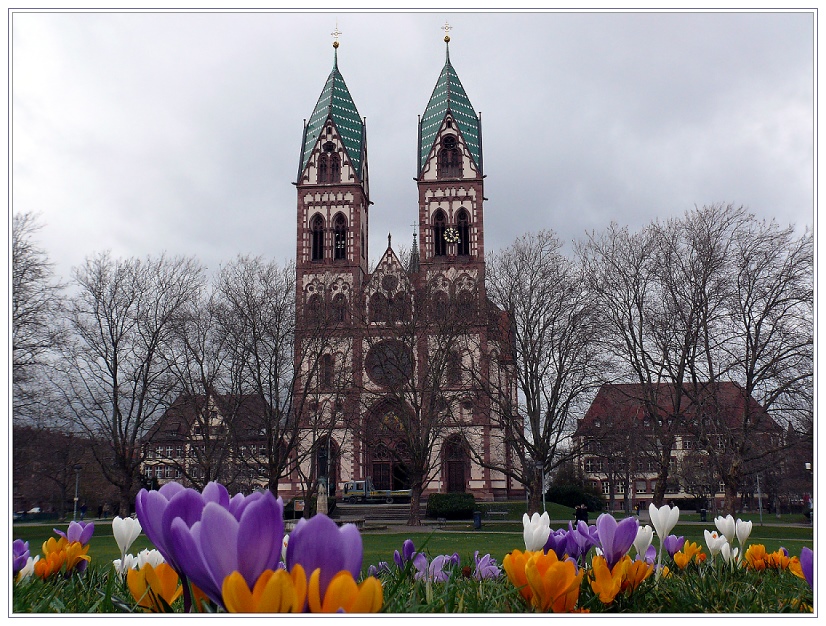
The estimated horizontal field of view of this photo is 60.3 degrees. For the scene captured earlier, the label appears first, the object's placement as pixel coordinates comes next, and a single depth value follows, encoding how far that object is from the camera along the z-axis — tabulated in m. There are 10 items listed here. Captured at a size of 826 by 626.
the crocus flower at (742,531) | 3.38
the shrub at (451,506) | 33.66
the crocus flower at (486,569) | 2.99
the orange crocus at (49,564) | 2.67
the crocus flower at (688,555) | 3.11
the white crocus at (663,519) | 2.95
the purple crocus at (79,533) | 2.92
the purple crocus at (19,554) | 2.63
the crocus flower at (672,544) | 3.27
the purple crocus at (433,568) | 2.80
